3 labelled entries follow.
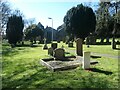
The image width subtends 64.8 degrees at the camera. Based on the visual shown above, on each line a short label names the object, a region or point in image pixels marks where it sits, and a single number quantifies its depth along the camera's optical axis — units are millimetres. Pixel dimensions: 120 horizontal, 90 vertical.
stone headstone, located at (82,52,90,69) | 5471
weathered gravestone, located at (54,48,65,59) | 7916
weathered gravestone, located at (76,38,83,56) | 8549
